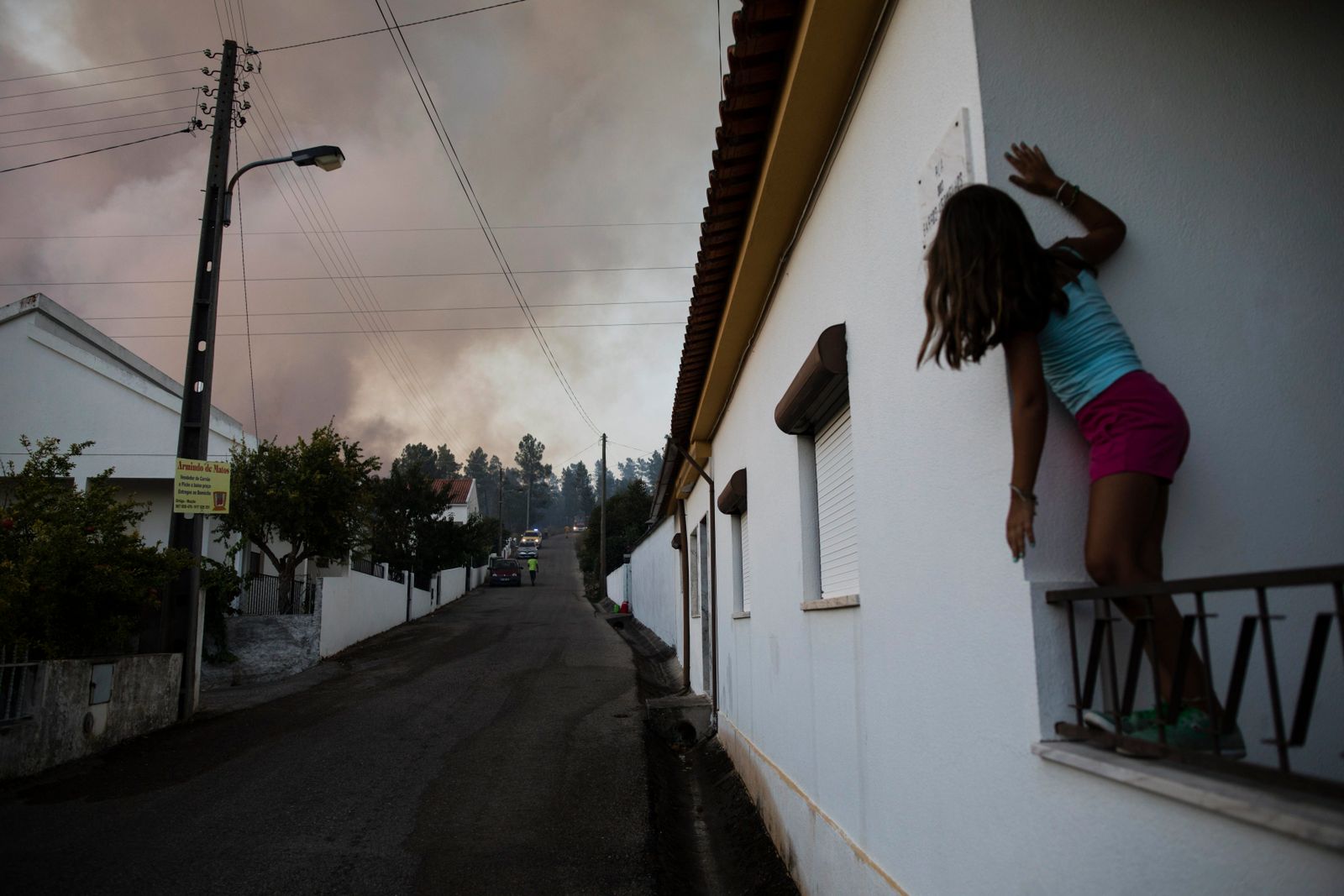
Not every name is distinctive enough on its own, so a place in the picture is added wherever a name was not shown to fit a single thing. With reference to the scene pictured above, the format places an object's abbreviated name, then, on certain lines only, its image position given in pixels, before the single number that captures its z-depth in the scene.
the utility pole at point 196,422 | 9.81
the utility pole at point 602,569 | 39.22
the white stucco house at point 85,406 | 16.78
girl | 2.09
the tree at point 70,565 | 7.66
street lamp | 10.10
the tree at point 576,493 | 118.26
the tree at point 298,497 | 16.05
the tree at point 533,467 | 111.12
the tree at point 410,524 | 32.06
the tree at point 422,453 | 94.16
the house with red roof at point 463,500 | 59.66
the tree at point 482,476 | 111.44
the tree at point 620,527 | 48.66
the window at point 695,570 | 12.17
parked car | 45.12
